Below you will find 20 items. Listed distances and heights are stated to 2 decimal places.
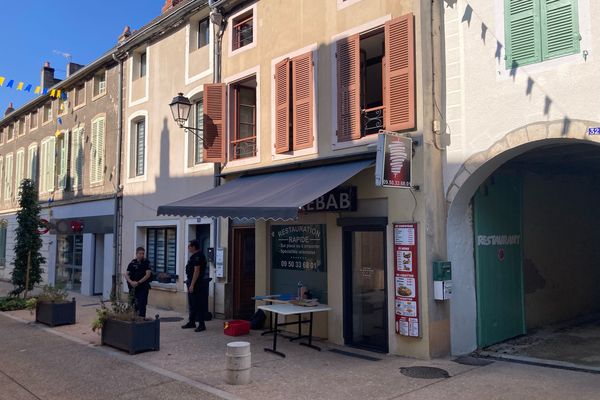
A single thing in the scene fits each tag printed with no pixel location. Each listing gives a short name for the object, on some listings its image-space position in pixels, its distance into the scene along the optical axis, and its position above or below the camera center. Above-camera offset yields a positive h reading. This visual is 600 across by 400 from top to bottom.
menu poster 7.44 -0.57
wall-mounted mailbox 7.37 -0.56
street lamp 11.16 +2.88
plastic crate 9.47 -1.59
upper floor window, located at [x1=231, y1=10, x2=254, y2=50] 11.41 +4.66
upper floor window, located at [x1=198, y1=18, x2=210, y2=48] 12.77 +5.19
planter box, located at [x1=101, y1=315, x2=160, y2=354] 7.88 -1.46
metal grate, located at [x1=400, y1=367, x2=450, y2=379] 6.54 -1.70
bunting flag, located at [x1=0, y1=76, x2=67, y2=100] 15.21 +5.15
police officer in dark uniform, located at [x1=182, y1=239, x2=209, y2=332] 9.86 -0.85
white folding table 7.63 -1.03
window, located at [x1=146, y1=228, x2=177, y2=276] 13.19 -0.21
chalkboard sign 9.21 -0.11
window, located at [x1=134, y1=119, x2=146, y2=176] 14.55 +2.67
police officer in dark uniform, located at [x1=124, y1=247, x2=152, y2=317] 9.87 -0.71
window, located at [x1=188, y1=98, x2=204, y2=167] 12.45 +2.45
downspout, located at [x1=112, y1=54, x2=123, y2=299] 14.71 +1.29
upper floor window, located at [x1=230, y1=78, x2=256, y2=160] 11.16 +2.68
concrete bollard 6.21 -1.46
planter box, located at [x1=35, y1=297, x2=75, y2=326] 10.62 -1.50
